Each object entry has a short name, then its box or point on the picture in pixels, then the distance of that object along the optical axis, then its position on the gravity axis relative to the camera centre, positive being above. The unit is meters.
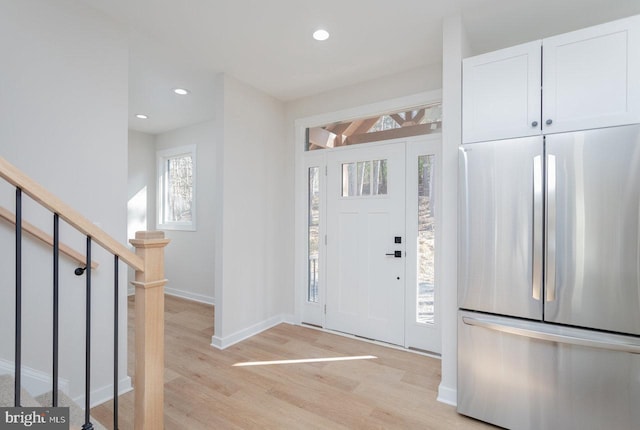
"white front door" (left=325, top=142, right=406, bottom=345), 3.19 -0.27
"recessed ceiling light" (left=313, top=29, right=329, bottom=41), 2.47 +1.45
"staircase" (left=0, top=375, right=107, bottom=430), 1.49 -0.97
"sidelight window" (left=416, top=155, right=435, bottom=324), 3.03 -0.23
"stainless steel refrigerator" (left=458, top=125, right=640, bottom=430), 1.68 -0.37
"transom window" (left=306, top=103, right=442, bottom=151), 3.04 +0.94
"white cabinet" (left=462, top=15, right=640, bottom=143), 1.74 +0.81
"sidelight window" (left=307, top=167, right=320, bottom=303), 3.73 -0.18
